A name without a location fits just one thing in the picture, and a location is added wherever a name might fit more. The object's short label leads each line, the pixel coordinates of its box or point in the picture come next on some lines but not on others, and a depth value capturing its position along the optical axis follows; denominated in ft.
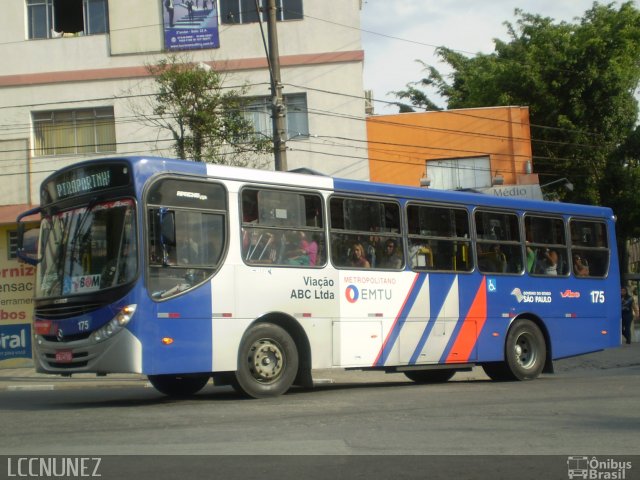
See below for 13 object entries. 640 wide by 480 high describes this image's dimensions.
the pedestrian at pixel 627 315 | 89.86
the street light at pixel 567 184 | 101.36
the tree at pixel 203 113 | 70.95
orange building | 99.60
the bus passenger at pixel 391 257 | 44.27
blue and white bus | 35.58
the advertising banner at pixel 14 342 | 79.10
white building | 92.89
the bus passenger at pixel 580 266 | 54.03
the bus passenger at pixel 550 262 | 52.31
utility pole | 61.93
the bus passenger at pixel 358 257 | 42.91
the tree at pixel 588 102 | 112.57
